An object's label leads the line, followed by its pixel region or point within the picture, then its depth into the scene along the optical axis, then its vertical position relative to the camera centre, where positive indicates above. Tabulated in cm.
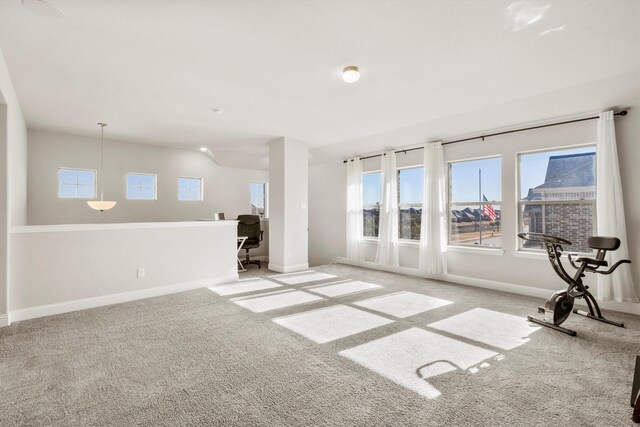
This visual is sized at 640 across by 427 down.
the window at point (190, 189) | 722 +69
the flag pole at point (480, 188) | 508 +48
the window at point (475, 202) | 491 +25
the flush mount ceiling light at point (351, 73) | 301 +145
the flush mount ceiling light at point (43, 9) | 209 +149
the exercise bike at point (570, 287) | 315 -75
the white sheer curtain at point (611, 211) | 364 +6
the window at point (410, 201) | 597 +31
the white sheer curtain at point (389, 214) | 608 +6
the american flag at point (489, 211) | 493 +9
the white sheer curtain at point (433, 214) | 532 +5
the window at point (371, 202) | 680 +34
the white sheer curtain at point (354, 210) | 673 +15
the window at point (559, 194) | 407 +32
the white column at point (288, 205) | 591 +24
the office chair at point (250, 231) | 678 -31
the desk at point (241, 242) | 646 -57
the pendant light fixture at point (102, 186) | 487 +63
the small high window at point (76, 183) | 578 +67
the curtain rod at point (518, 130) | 372 +130
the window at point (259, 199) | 847 +52
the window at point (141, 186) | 652 +68
